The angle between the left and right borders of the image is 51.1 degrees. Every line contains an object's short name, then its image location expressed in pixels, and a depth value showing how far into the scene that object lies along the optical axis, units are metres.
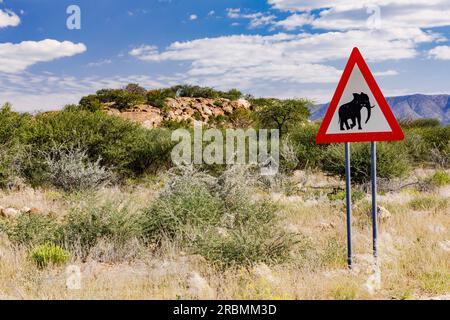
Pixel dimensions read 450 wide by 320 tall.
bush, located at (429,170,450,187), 14.27
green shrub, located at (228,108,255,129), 43.37
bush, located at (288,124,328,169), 19.86
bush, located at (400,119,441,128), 46.10
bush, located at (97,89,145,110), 49.69
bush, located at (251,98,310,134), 33.34
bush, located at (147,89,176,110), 51.84
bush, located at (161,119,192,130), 40.42
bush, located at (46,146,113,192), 12.68
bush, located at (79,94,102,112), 45.38
